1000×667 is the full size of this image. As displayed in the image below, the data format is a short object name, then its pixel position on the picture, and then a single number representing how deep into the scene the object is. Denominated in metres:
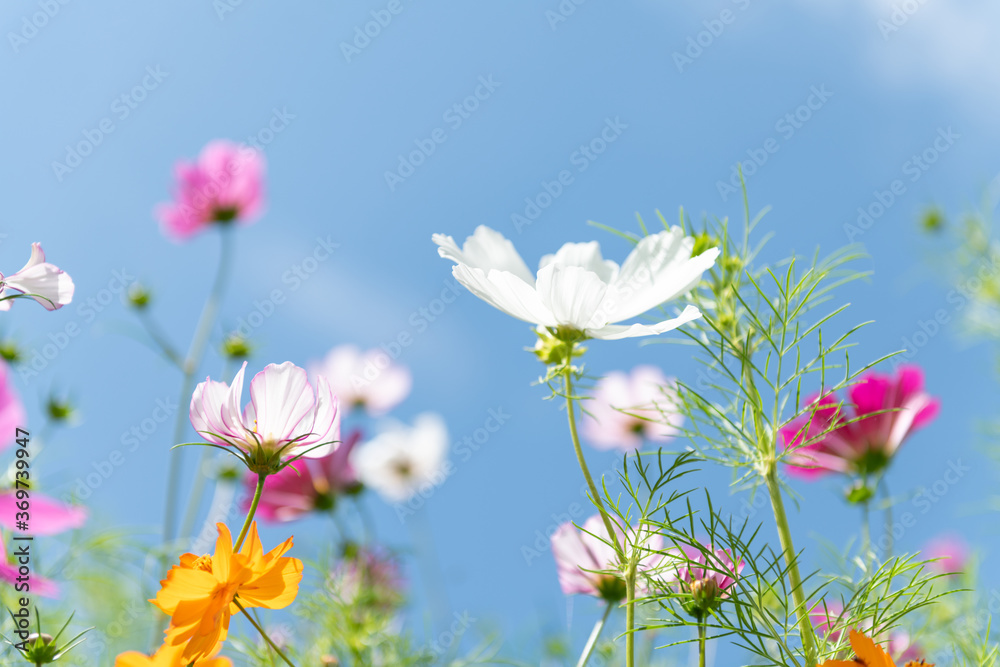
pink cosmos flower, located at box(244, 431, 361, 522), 2.04
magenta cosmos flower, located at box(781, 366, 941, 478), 1.31
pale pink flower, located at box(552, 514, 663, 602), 1.19
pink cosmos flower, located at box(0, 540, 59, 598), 1.16
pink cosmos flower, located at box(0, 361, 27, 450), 1.23
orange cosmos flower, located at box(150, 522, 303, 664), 1.10
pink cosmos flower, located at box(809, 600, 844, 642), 1.15
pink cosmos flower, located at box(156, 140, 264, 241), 2.58
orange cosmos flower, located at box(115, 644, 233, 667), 1.11
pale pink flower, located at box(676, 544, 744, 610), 1.13
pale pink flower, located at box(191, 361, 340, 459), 1.14
